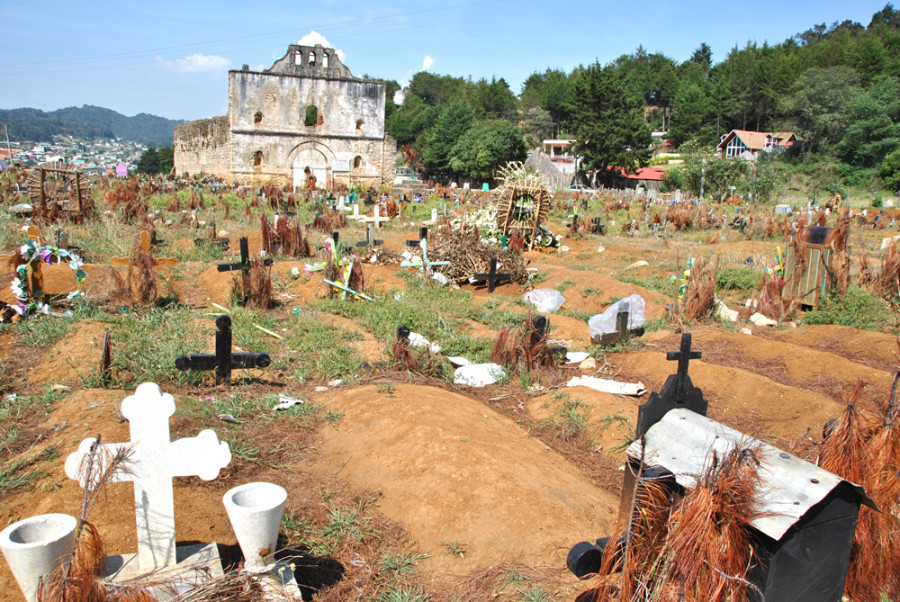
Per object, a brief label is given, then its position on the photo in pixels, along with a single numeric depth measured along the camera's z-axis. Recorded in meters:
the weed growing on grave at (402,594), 2.88
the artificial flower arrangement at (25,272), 6.80
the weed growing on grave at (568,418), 5.10
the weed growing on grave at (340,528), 3.22
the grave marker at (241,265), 9.42
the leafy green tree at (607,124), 47.56
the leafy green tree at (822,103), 48.06
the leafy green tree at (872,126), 42.97
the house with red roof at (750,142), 54.31
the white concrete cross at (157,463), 2.54
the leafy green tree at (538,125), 73.94
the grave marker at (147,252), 8.07
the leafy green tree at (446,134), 52.28
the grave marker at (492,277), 11.12
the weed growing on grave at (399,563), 3.12
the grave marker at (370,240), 12.56
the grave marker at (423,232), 11.23
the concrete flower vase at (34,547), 2.07
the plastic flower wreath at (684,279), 9.08
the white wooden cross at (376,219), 18.60
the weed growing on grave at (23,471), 3.31
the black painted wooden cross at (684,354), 3.94
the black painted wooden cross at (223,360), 5.26
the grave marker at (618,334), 7.46
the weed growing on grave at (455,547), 3.26
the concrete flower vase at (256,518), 2.40
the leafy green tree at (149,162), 66.43
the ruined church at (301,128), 33.97
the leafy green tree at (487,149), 45.00
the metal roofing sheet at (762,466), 2.16
